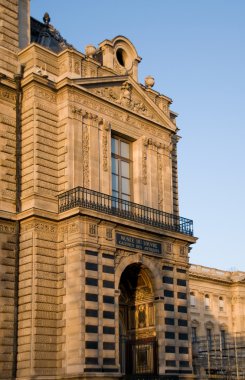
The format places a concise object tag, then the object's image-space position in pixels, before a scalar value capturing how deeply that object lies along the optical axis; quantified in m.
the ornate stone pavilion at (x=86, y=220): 27.66
